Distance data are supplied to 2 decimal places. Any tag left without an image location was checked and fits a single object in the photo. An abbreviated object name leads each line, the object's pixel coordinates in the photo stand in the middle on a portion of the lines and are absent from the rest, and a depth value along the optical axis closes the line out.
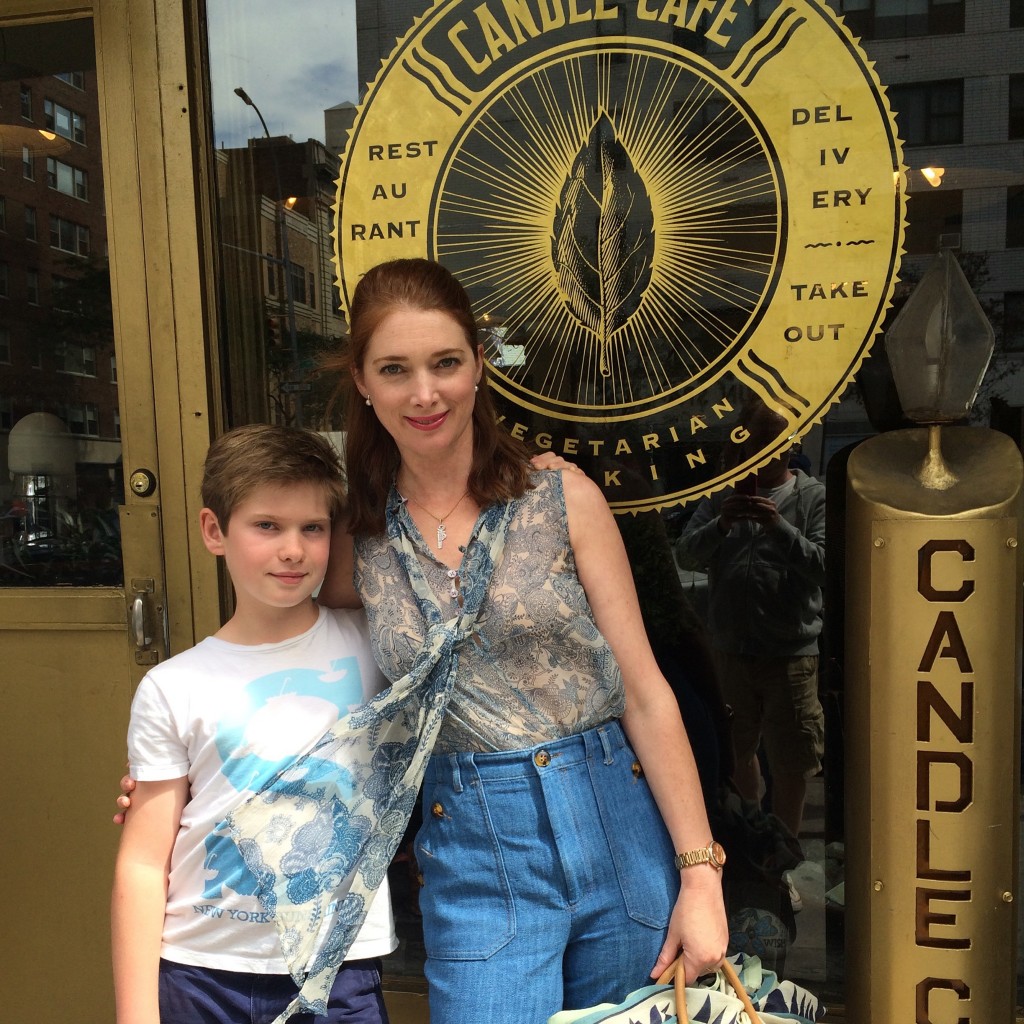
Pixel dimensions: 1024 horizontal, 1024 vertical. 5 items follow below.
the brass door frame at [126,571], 2.21
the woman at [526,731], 1.45
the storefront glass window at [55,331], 2.28
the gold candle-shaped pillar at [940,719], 1.56
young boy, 1.48
